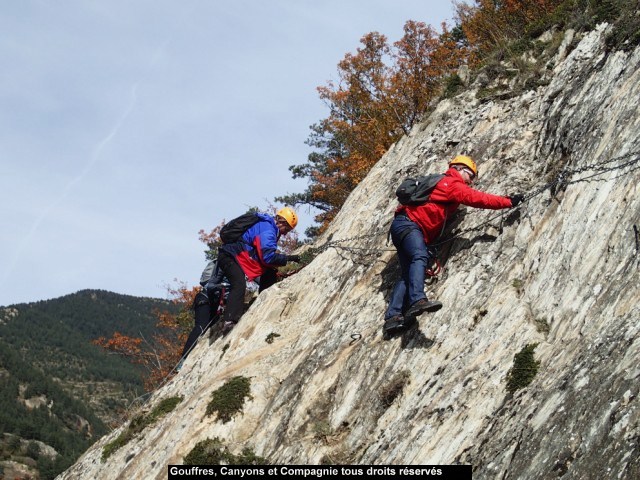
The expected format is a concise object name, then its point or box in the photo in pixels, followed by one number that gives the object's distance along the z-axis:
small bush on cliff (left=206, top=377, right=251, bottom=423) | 13.35
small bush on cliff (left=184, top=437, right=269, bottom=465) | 12.14
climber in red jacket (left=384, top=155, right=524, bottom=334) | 11.09
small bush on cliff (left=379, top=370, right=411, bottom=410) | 10.48
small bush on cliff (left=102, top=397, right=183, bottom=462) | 16.05
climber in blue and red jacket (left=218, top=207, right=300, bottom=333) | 16.09
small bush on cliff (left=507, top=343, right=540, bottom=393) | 8.49
